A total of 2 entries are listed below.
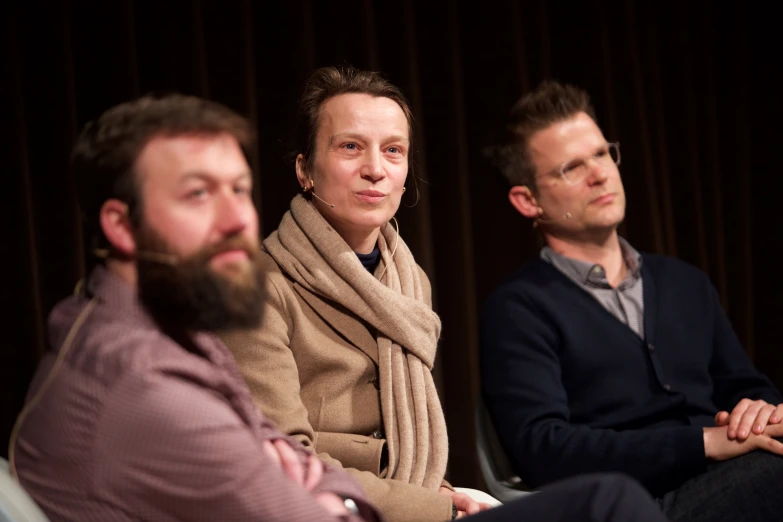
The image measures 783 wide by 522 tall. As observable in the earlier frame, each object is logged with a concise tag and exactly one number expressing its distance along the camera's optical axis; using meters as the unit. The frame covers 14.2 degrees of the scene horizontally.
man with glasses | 4.39
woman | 4.26
